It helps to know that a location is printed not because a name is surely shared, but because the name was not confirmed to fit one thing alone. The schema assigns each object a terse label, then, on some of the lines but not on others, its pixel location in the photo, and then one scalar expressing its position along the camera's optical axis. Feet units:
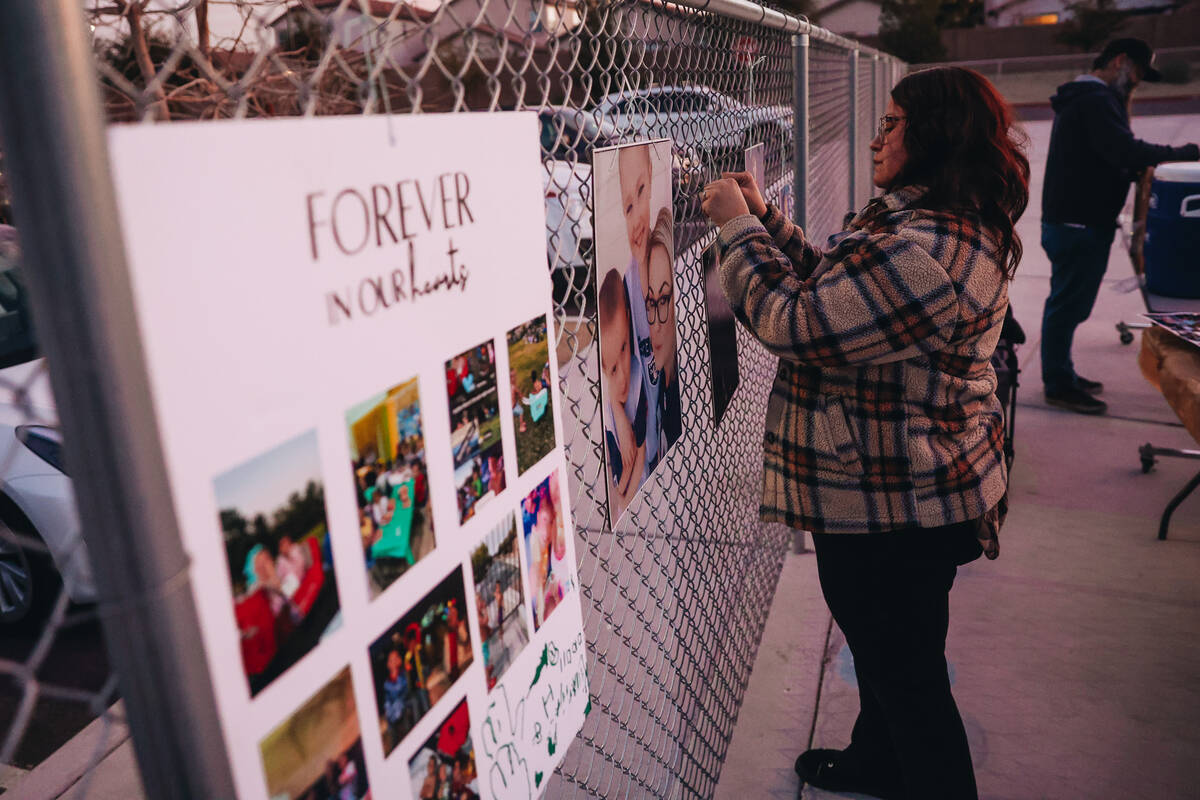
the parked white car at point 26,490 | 10.87
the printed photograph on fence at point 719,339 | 7.43
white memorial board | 2.08
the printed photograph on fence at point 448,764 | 3.15
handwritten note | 3.68
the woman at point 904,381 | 5.50
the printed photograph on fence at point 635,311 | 5.13
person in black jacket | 15.70
